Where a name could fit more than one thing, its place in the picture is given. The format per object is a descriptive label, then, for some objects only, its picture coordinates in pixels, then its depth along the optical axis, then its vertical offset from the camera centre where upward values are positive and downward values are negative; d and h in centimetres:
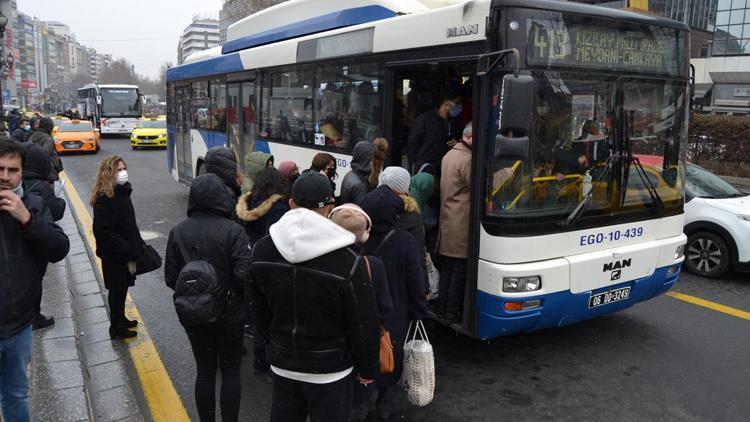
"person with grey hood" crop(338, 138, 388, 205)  508 -38
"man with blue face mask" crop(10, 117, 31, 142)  1422 -54
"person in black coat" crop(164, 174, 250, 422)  339 -90
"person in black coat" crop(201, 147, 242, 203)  464 -38
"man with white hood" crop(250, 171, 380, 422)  253 -83
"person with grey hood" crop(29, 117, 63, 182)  952 -45
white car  728 -124
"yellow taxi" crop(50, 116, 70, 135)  2473 -45
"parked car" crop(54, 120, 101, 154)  2312 -102
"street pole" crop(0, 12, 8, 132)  906 +117
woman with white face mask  471 -92
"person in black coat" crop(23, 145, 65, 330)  425 -43
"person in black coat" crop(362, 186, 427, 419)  363 -83
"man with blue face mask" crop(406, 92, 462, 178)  557 -18
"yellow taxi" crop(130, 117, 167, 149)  2600 -107
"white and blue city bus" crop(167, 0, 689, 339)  432 -6
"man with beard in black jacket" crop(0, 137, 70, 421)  290 -75
